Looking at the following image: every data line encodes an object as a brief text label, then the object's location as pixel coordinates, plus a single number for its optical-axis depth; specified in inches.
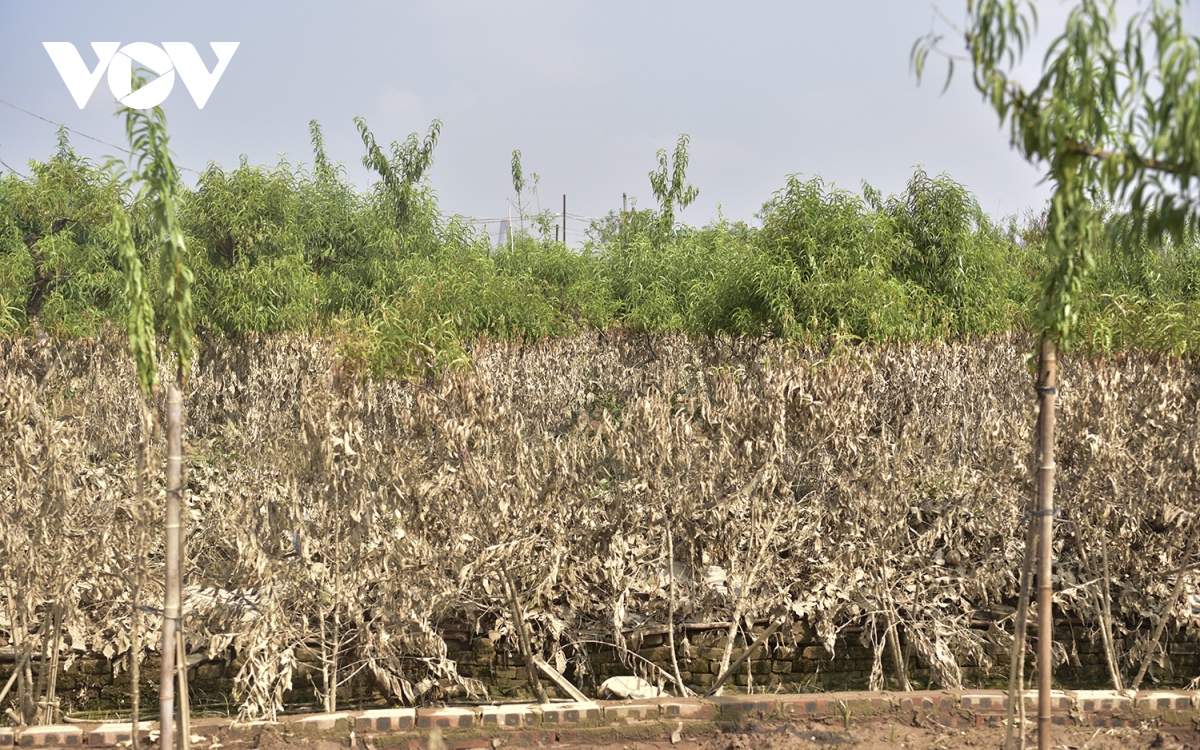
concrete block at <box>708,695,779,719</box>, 197.5
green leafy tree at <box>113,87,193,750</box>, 150.2
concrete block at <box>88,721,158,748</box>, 189.0
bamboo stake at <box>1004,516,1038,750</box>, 161.9
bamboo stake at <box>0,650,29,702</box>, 211.8
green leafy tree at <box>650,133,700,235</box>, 1067.3
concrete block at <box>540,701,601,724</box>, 196.7
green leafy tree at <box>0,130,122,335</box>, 775.7
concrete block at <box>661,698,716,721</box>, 197.3
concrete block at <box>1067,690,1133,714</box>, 199.9
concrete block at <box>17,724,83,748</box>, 188.2
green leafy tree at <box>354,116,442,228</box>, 1001.5
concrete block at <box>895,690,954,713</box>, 199.9
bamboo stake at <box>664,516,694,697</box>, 227.0
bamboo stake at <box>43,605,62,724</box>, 211.6
